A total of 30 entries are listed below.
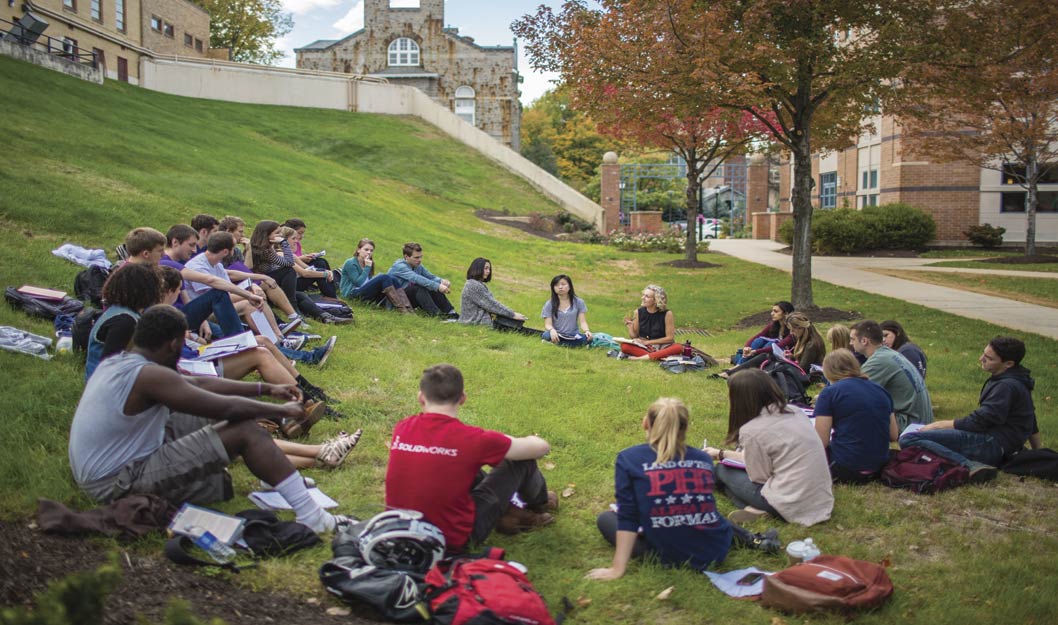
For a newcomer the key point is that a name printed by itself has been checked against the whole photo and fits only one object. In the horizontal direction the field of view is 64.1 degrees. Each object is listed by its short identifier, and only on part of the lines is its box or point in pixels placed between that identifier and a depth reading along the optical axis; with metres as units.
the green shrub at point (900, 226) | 30.88
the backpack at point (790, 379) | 9.02
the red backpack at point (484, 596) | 4.04
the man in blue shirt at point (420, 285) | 12.76
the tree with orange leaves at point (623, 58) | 14.62
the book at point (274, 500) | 5.60
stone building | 58.22
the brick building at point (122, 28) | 36.72
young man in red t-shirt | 4.86
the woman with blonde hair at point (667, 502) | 5.09
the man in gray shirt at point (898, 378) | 7.68
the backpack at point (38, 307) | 8.78
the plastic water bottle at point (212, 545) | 4.71
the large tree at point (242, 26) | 62.44
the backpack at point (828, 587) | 4.55
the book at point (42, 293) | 8.91
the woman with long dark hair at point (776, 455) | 5.91
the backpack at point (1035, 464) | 6.85
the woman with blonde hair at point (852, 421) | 6.54
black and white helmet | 4.56
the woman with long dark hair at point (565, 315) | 12.07
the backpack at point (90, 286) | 9.37
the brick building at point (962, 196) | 32.44
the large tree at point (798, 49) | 14.07
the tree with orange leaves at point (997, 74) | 14.02
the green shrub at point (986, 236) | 31.11
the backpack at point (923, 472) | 6.60
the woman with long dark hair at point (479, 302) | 12.46
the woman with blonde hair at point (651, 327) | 11.69
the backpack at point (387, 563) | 4.30
